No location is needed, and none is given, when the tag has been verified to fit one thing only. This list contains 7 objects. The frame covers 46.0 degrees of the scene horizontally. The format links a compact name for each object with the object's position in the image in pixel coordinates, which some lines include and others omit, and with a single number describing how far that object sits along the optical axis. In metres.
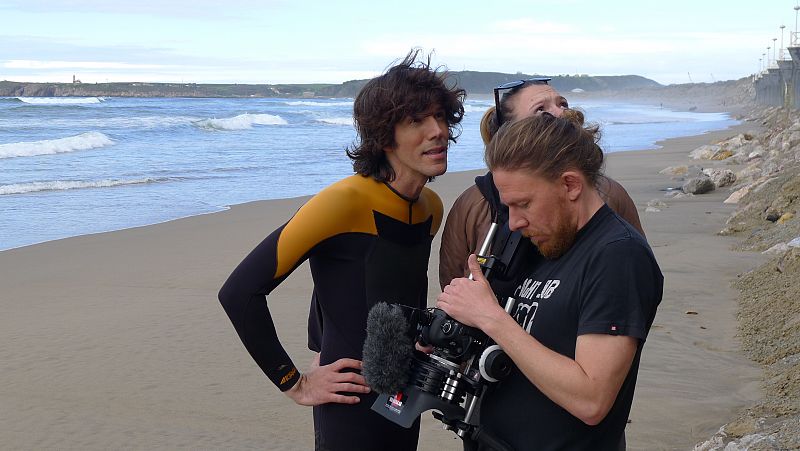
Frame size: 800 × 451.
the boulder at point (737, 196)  13.77
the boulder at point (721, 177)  16.12
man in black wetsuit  2.70
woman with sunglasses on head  2.85
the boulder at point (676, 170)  19.28
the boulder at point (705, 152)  23.45
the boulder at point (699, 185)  15.24
